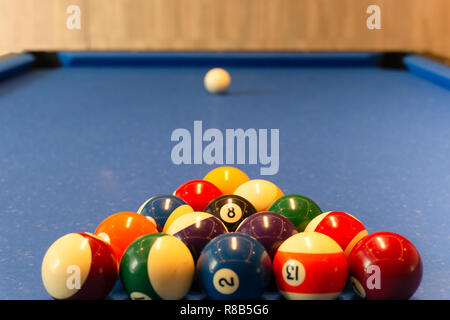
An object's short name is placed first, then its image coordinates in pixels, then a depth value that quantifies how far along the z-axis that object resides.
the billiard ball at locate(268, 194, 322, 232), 0.78
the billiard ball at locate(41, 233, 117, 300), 0.66
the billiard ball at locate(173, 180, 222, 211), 0.83
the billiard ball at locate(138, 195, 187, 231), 0.78
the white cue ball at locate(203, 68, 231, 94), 1.67
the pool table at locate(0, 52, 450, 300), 0.84
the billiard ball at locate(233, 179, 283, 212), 0.83
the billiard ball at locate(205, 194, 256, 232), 0.76
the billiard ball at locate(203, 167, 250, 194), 0.89
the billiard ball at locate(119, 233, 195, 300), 0.66
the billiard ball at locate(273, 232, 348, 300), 0.66
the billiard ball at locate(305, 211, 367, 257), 0.73
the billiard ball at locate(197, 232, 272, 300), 0.65
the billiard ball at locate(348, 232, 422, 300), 0.66
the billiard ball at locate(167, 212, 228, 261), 0.71
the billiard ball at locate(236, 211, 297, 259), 0.71
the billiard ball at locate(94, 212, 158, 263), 0.73
